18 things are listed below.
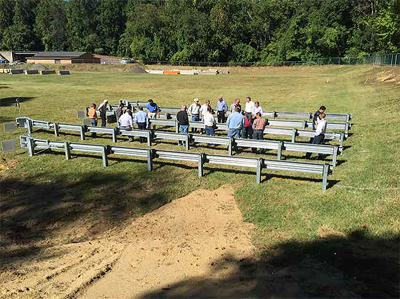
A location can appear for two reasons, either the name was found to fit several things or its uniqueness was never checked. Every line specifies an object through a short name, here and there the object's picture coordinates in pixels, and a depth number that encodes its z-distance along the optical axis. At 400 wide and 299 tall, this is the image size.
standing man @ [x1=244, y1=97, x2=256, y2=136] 16.80
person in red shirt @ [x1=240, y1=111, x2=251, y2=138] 14.78
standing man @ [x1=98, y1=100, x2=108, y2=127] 18.32
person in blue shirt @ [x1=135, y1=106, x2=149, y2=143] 16.12
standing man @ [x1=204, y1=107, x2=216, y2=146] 14.83
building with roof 92.19
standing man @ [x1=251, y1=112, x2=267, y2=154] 13.45
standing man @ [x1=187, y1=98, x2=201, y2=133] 18.31
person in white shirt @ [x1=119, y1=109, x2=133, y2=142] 15.23
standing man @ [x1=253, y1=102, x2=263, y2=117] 16.00
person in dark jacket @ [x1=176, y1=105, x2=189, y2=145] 15.41
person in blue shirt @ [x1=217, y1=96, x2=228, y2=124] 18.44
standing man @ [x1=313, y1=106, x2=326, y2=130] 12.97
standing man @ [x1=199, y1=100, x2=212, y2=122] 16.00
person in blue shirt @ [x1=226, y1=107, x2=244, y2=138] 13.37
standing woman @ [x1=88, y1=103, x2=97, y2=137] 18.11
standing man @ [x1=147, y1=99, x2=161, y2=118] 18.78
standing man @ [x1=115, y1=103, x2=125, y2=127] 18.52
